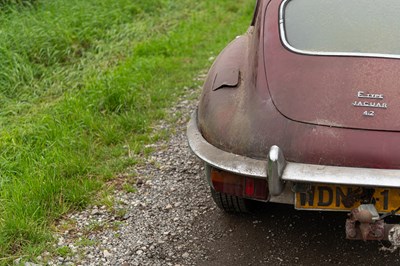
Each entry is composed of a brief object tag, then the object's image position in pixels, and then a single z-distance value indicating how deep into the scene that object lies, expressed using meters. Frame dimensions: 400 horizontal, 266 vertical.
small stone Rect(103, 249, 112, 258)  4.21
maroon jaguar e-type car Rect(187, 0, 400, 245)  3.51
